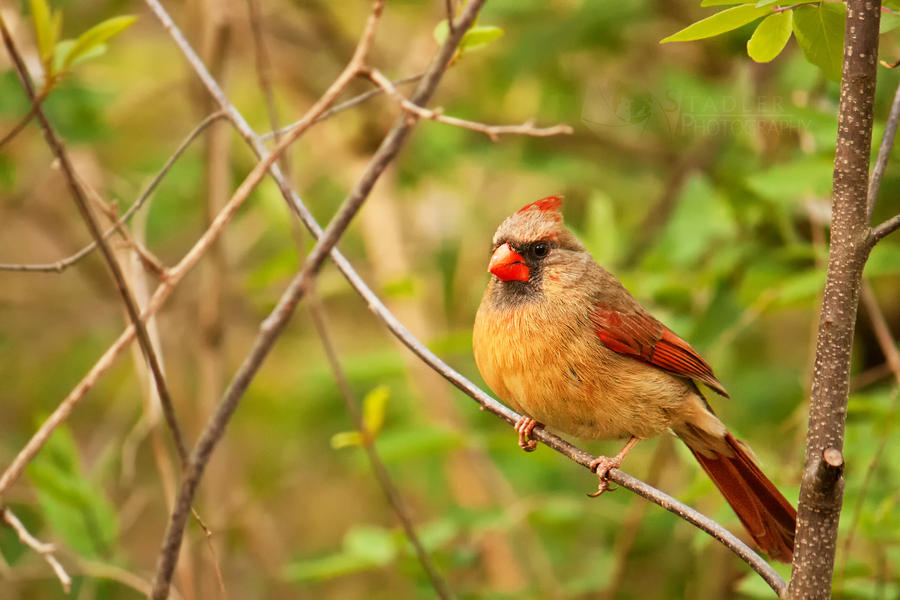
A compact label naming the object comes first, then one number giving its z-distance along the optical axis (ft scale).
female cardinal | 18.24
